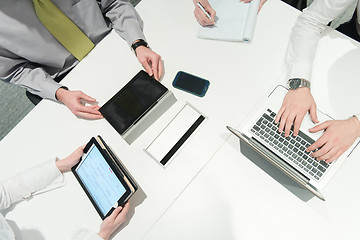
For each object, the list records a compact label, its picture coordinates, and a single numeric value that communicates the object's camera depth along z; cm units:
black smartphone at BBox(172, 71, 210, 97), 88
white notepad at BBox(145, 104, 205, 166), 82
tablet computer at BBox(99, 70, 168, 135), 81
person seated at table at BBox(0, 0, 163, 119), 89
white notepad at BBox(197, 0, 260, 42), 91
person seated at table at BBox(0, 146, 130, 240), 83
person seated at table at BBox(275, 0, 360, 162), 69
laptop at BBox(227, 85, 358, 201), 67
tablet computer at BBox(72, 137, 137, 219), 73
